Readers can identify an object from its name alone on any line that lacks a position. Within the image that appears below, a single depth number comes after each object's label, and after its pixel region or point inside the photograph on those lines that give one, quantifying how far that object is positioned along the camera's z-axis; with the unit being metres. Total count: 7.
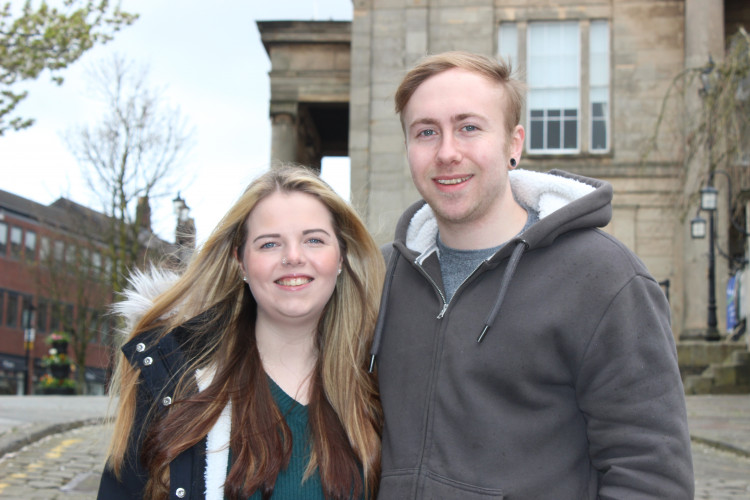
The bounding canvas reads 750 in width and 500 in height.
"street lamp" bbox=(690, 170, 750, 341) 18.50
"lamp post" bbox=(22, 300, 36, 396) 45.56
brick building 33.38
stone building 21.42
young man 2.72
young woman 3.14
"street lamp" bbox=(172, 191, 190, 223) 21.67
